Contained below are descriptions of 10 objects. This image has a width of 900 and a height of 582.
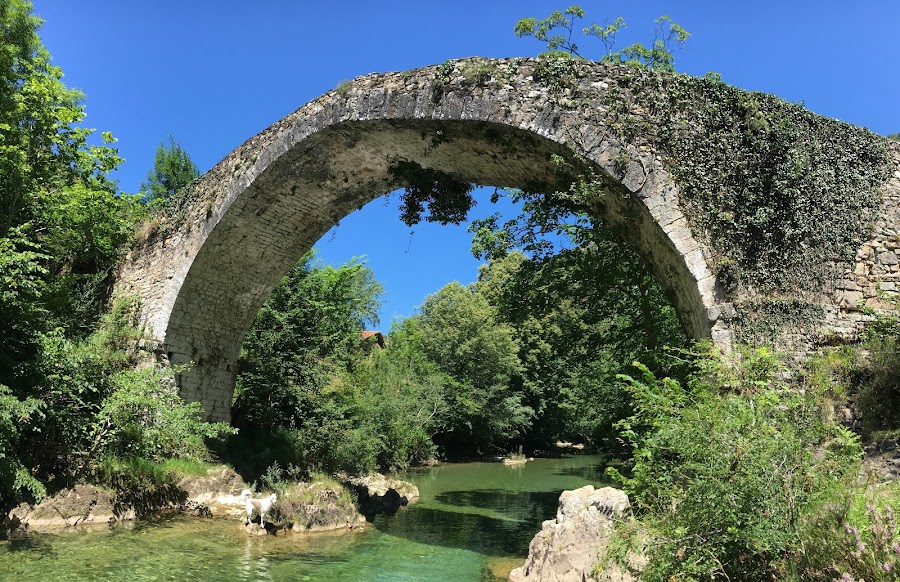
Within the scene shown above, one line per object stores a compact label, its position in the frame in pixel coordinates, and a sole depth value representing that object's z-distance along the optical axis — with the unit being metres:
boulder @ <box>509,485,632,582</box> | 5.69
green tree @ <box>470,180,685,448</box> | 9.02
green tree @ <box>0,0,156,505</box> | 7.74
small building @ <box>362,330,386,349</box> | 33.95
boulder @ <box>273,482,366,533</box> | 9.09
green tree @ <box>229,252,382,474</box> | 12.07
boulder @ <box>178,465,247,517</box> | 9.52
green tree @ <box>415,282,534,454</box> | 24.31
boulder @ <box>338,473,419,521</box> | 11.38
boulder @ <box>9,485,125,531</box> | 7.72
